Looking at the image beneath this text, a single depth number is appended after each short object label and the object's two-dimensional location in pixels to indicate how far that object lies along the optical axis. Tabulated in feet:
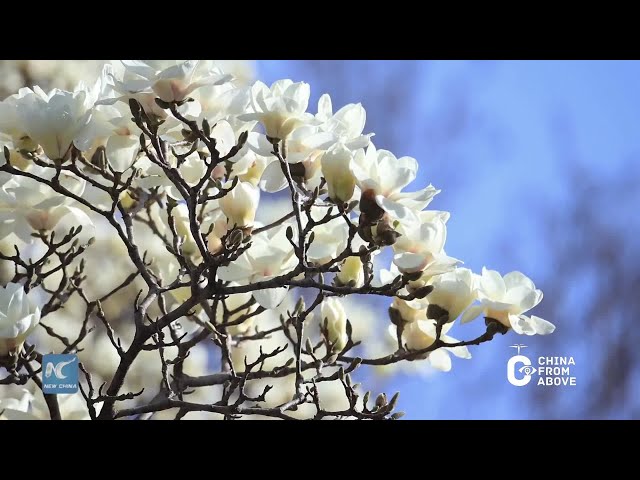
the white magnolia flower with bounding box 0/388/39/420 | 9.14
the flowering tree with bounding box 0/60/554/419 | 8.97
